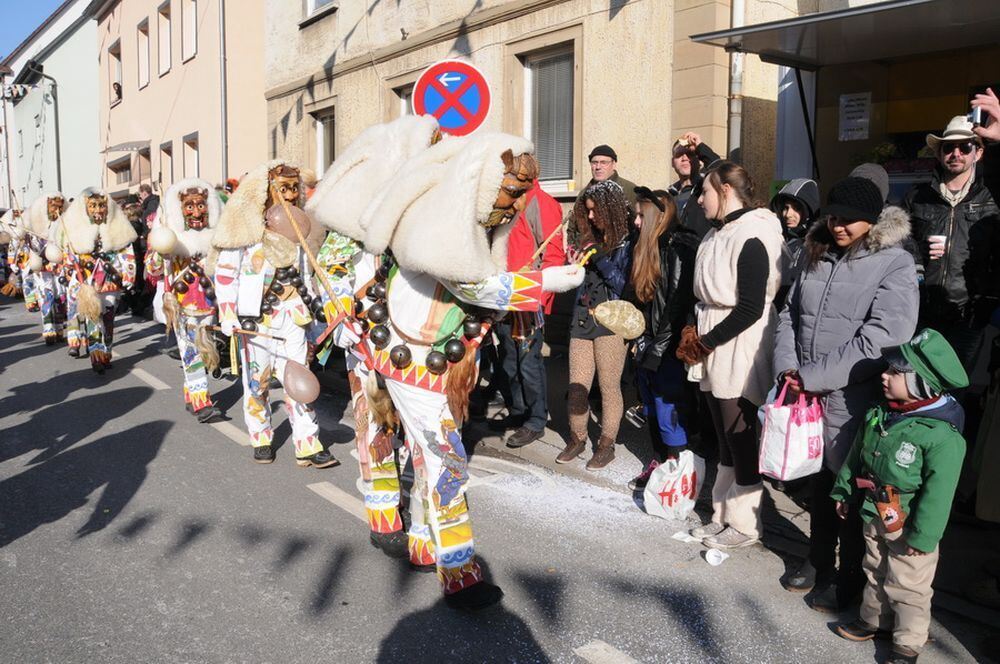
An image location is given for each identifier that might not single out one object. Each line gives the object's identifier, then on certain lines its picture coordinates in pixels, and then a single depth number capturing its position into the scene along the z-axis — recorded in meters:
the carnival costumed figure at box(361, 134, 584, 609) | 3.26
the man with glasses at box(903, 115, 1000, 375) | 4.34
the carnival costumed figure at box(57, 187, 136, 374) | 9.13
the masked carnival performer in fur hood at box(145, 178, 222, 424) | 7.01
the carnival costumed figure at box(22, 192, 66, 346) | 10.91
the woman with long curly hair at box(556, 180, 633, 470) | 5.27
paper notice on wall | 8.01
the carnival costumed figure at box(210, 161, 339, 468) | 5.65
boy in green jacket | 3.07
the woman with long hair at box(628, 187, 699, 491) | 4.97
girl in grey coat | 3.52
